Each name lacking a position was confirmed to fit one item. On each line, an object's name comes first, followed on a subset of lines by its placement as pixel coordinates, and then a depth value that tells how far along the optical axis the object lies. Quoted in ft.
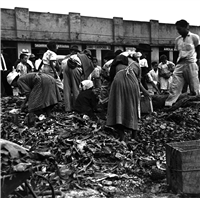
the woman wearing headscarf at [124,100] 20.10
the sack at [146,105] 24.84
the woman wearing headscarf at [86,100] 25.03
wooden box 13.91
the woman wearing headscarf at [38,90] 24.91
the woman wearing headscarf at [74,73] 27.20
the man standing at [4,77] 36.82
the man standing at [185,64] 24.90
